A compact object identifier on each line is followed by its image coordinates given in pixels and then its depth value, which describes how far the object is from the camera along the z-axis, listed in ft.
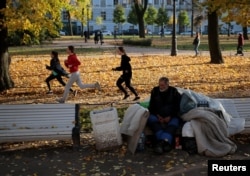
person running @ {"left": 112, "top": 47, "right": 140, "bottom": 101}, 40.16
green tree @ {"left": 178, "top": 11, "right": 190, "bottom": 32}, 276.62
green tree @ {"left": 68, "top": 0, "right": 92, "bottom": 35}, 67.06
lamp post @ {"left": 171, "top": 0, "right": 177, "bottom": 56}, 97.38
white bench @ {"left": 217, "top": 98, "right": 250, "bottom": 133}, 27.14
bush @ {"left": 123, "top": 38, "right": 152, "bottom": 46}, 139.70
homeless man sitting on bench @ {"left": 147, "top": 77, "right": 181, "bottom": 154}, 24.21
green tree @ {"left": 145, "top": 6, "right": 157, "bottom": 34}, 276.82
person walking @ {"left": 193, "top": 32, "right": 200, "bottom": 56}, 98.63
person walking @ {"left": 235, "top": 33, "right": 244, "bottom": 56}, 100.22
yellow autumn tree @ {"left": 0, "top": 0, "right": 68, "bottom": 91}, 48.67
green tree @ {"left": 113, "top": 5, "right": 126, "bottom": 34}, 277.03
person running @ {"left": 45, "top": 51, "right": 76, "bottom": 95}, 46.19
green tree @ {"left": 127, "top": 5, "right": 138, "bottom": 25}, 273.91
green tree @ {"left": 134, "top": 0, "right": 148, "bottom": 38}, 177.31
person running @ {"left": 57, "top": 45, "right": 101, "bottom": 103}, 40.68
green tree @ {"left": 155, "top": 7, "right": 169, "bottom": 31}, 269.44
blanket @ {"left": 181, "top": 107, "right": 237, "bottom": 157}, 23.58
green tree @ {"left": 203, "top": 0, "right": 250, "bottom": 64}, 36.82
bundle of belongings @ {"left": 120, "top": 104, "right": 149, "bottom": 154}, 24.25
